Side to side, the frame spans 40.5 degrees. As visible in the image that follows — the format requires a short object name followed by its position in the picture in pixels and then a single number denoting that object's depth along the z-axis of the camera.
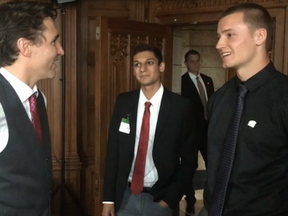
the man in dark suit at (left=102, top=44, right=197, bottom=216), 2.20
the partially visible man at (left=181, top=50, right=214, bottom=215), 3.86
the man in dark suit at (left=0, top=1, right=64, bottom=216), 1.40
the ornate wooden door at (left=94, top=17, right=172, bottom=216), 2.64
